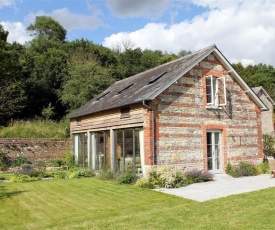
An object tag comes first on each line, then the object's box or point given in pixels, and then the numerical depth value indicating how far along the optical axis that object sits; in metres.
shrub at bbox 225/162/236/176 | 15.79
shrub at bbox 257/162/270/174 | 17.08
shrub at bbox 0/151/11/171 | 20.89
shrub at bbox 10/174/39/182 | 15.17
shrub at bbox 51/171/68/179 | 16.34
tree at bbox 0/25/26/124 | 30.41
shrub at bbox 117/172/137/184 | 13.58
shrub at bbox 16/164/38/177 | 16.47
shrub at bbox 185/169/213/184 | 13.69
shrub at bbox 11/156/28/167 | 21.31
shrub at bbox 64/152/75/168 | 21.66
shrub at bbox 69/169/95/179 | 16.35
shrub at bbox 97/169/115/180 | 15.11
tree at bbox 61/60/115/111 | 31.84
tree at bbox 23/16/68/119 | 35.84
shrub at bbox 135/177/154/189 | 12.44
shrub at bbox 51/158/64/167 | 21.99
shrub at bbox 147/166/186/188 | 12.41
